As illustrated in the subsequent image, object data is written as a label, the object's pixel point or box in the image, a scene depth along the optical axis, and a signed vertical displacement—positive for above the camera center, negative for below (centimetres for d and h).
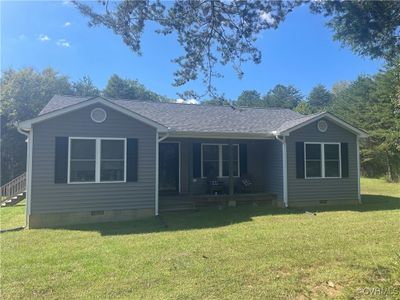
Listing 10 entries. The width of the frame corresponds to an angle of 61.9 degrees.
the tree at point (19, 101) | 2500 +591
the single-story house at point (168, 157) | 941 +50
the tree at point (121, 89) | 4075 +1027
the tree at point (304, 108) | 4172 +808
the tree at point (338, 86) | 6112 +1596
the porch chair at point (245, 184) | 1316 -48
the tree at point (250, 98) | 6041 +1371
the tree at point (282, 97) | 5934 +1405
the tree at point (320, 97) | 5766 +1305
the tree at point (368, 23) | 593 +280
